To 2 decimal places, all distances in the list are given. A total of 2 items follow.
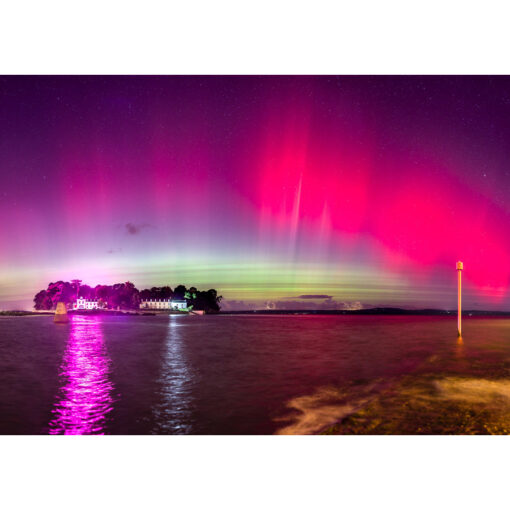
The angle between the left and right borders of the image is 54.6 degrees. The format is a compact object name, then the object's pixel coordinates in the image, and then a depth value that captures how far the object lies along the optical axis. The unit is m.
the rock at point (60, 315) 133.75
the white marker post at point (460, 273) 39.60
